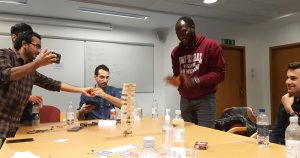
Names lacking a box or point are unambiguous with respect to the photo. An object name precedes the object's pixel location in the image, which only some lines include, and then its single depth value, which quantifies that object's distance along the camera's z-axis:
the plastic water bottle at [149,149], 1.17
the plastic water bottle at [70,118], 2.37
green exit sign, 5.34
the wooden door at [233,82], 5.41
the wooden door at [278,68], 5.17
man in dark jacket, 1.91
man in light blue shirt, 2.88
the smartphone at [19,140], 1.65
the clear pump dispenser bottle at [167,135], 1.45
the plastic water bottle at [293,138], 1.06
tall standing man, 2.28
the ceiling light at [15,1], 3.75
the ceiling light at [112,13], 4.28
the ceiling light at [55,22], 4.30
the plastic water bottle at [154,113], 2.81
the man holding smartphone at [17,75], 1.81
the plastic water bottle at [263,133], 1.42
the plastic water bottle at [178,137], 1.37
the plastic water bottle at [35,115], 2.41
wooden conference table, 1.29
